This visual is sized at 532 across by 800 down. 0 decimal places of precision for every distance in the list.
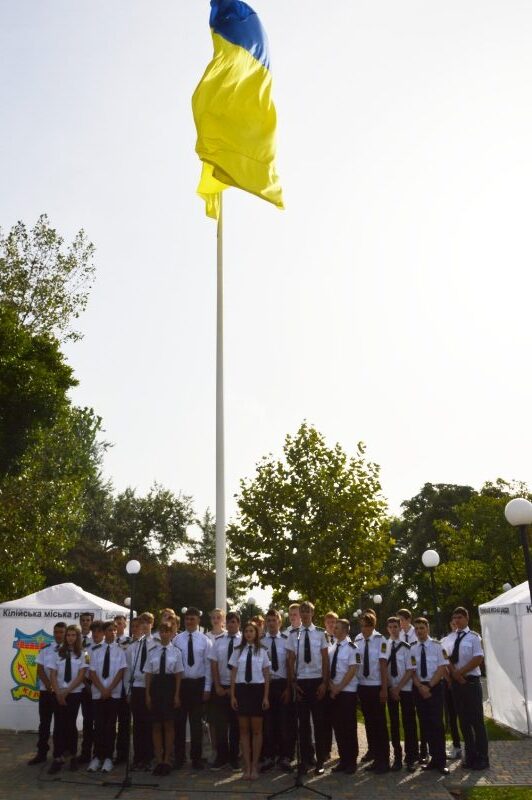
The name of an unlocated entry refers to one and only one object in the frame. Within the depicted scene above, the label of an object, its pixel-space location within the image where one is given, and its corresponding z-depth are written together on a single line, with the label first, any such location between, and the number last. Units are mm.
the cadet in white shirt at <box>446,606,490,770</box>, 9781
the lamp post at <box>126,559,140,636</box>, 15409
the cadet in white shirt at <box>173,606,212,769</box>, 9930
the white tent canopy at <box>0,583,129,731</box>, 14070
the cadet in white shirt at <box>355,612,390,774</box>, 9820
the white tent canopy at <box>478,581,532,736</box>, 12805
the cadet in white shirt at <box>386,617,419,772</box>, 9914
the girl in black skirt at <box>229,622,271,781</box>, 9297
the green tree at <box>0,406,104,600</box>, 21219
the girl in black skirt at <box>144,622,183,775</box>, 9625
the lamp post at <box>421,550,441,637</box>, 15541
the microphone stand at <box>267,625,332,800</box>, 8295
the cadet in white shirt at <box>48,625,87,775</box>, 10109
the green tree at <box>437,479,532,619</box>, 38969
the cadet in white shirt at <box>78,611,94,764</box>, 10227
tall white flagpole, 12273
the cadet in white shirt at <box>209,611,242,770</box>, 9930
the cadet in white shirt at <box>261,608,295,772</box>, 9906
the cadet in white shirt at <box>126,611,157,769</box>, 9930
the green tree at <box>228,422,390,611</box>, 23406
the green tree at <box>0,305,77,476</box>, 18031
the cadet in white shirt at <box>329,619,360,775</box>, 9578
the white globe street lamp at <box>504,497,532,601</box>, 9477
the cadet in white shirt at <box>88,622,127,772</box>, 9898
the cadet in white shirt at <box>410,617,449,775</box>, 9570
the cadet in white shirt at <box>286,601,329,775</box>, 9641
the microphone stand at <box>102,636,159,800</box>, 8750
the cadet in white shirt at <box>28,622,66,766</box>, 10375
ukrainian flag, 13414
